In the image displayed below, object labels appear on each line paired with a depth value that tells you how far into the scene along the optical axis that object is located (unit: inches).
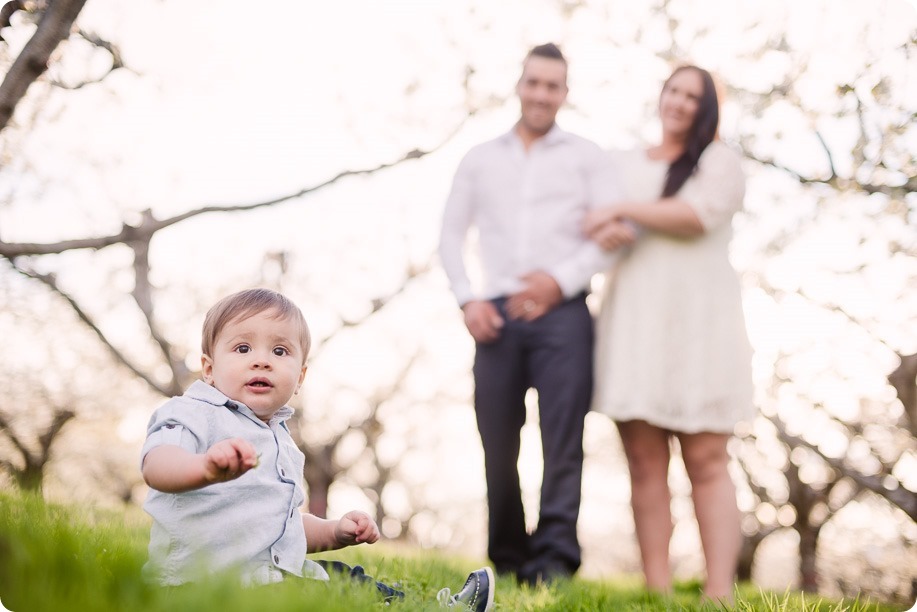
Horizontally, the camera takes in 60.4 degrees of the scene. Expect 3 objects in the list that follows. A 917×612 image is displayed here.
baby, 62.0
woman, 109.2
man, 113.5
